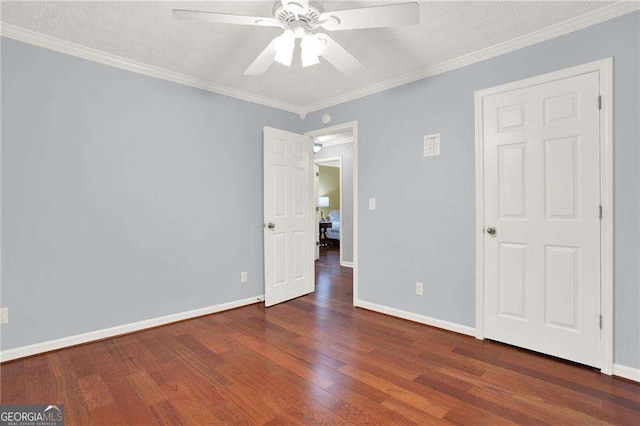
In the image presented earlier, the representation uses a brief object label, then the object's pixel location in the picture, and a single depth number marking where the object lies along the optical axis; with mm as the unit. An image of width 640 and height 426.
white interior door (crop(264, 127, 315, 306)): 3760
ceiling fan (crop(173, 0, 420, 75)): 1696
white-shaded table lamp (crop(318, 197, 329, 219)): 10516
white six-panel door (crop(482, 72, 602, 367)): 2248
